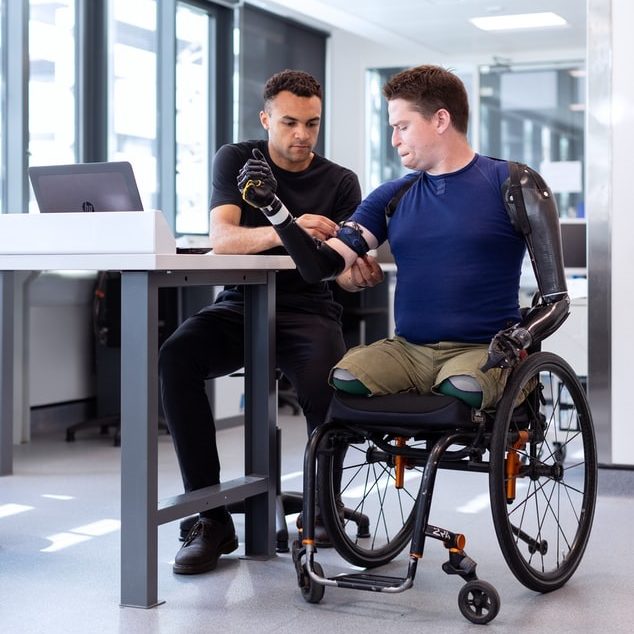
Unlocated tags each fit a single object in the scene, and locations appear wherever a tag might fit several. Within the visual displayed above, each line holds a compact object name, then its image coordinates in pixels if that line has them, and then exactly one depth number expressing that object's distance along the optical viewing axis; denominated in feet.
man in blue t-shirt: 7.60
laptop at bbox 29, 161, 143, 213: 8.09
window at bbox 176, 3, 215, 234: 20.70
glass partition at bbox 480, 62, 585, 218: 27.17
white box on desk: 7.25
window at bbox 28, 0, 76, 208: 16.69
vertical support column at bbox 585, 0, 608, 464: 11.90
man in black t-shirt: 8.79
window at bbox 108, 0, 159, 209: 18.61
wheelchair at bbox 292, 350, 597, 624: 7.06
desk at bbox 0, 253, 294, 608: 7.36
